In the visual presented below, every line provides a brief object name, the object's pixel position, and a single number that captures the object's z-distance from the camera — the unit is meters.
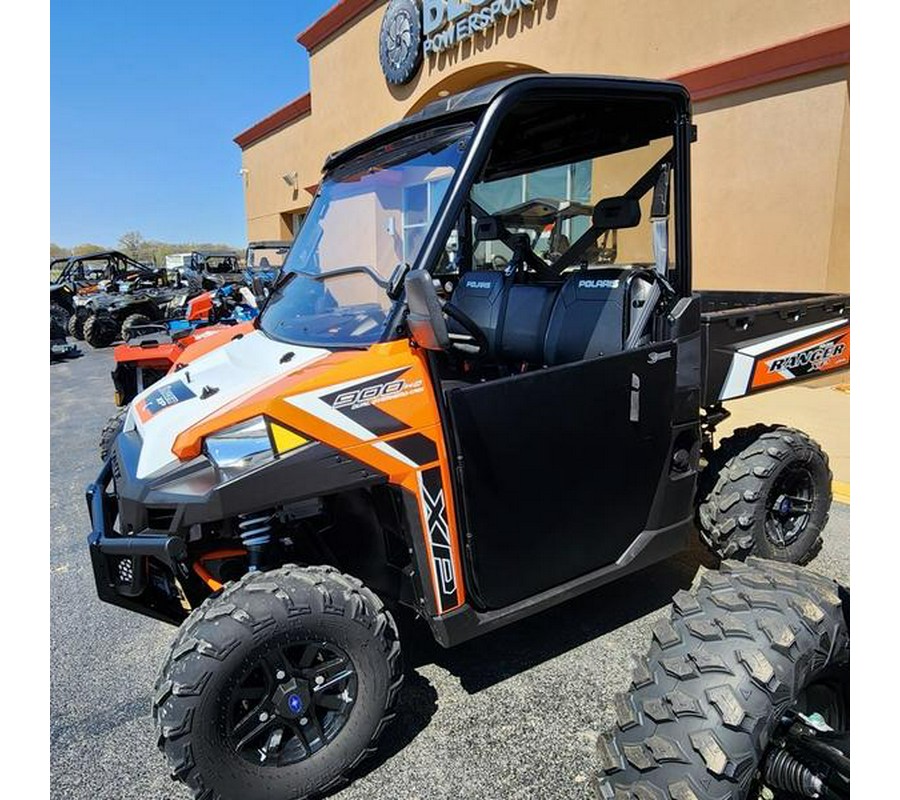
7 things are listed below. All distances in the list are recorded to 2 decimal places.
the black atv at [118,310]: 14.14
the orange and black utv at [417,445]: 2.07
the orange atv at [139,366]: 5.31
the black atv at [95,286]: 14.28
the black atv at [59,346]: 12.83
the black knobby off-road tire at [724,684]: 1.60
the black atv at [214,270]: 13.08
